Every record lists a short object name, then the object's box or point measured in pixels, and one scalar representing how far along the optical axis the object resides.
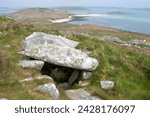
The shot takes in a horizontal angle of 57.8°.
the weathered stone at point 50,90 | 5.90
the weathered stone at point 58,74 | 7.09
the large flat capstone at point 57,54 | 6.78
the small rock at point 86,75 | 6.78
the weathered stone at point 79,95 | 6.11
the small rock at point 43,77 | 6.33
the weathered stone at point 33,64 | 6.69
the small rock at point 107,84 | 6.57
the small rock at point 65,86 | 6.79
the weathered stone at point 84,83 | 6.66
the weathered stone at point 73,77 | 6.91
